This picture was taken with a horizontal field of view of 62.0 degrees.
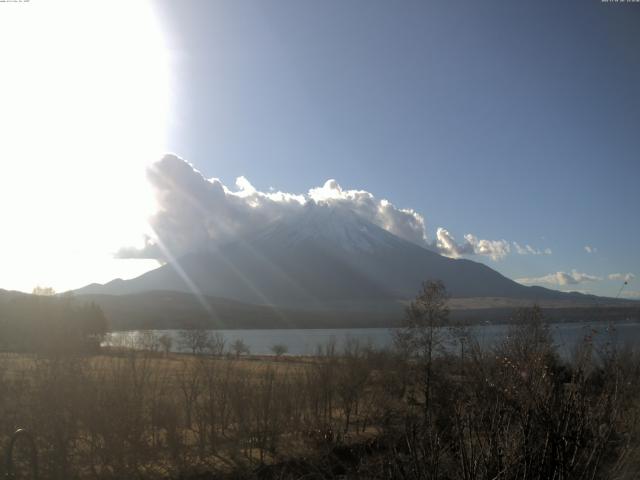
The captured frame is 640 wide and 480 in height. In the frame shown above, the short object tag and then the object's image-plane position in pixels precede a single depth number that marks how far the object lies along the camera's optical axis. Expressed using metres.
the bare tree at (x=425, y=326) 26.62
